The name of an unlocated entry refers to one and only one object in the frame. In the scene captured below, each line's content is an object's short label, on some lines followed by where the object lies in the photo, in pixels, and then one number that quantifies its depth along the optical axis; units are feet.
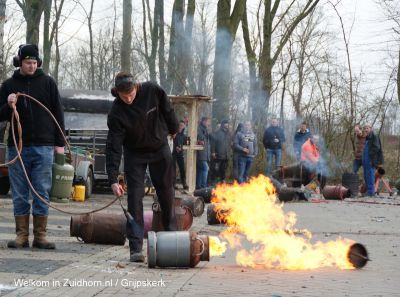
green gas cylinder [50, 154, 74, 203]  48.62
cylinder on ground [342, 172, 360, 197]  78.74
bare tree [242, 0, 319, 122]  101.04
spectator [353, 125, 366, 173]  77.10
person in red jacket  77.71
